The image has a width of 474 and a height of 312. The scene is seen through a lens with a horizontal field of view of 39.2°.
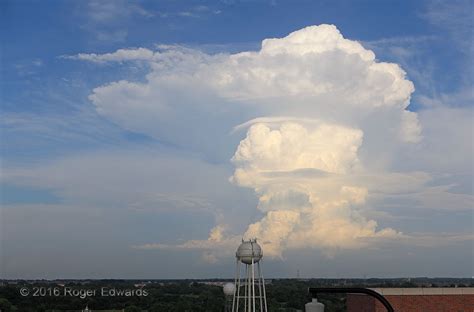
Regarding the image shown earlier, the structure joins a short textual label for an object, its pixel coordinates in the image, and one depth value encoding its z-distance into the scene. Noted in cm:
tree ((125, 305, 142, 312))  12754
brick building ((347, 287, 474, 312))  4969
